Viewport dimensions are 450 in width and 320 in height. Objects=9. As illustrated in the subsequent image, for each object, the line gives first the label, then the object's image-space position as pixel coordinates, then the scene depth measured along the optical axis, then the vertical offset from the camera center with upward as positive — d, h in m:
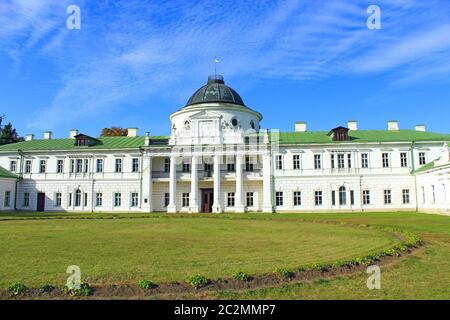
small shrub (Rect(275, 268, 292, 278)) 9.05 -1.74
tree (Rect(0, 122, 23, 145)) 71.88 +13.59
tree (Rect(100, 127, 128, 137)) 63.34 +12.29
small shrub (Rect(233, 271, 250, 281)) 8.68 -1.74
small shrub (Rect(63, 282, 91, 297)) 7.85 -1.86
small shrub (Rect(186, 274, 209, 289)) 8.28 -1.76
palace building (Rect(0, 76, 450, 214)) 40.00 +3.81
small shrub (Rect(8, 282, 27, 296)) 7.77 -1.77
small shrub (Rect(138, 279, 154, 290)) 8.08 -1.77
